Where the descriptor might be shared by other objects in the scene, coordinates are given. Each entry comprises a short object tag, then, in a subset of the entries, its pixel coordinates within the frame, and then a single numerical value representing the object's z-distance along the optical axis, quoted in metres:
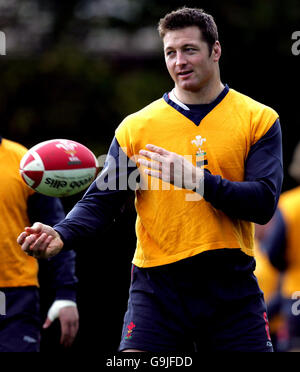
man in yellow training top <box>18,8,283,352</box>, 8.62
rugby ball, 9.20
